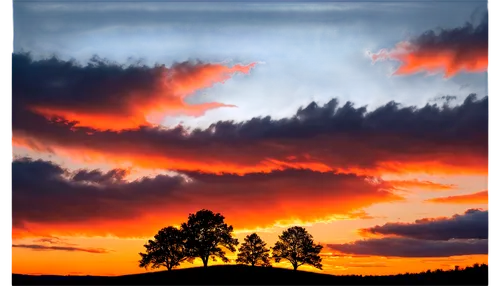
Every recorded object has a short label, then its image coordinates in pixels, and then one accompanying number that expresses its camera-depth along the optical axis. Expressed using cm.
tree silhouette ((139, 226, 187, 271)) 8619
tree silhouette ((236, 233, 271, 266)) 9300
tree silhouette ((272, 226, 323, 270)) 9338
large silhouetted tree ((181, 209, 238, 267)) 8362
